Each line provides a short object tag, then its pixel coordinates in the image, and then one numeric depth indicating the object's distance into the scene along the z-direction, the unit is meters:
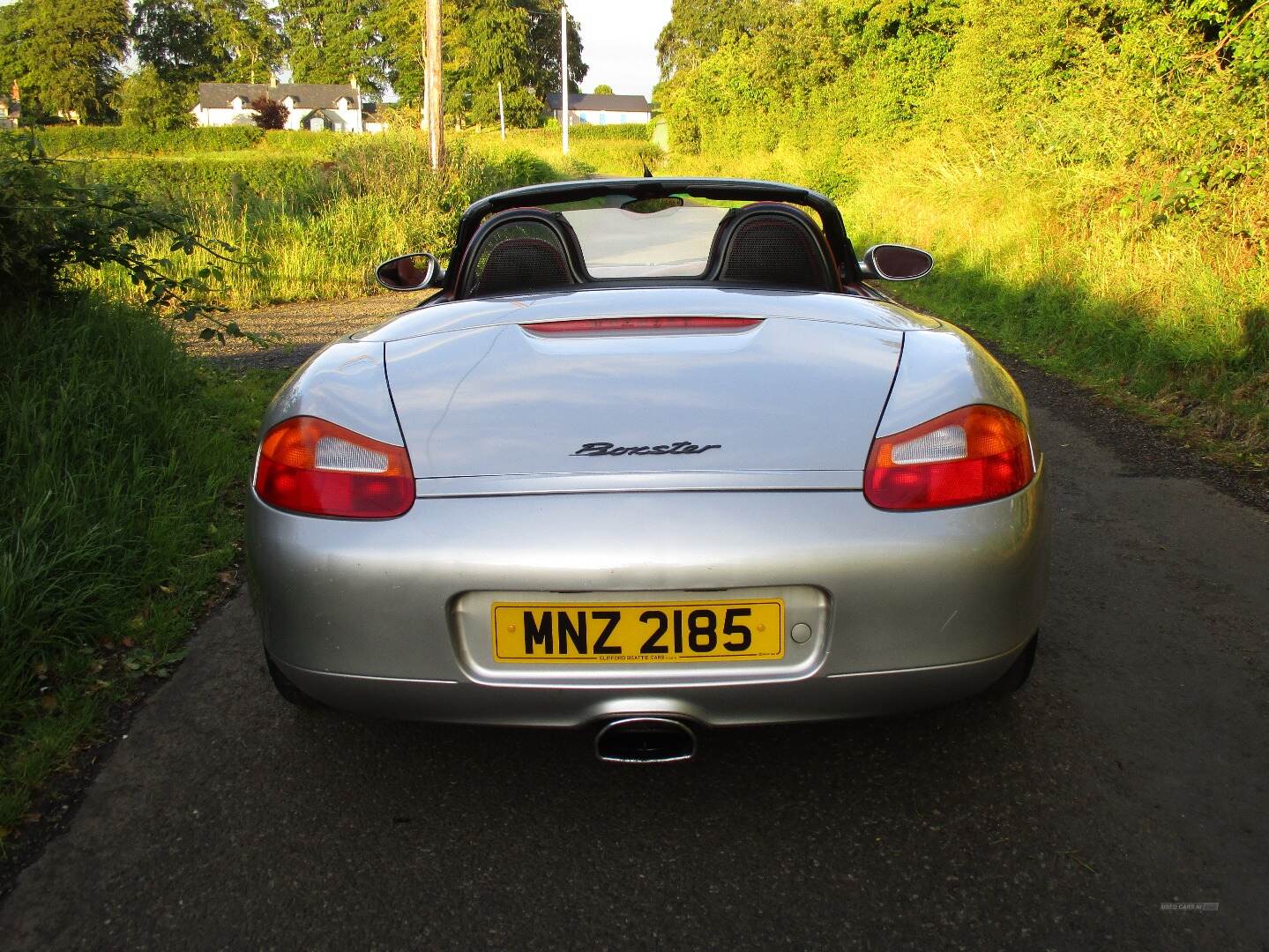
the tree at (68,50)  80.62
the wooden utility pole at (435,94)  17.30
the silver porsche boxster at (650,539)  1.85
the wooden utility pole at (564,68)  47.12
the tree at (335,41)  97.69
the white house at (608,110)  131.38
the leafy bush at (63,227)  4.61
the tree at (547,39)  94.25
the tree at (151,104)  83.19
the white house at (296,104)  102.75
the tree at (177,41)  100.00
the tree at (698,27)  85.50
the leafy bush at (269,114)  93.56
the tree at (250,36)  100.75
